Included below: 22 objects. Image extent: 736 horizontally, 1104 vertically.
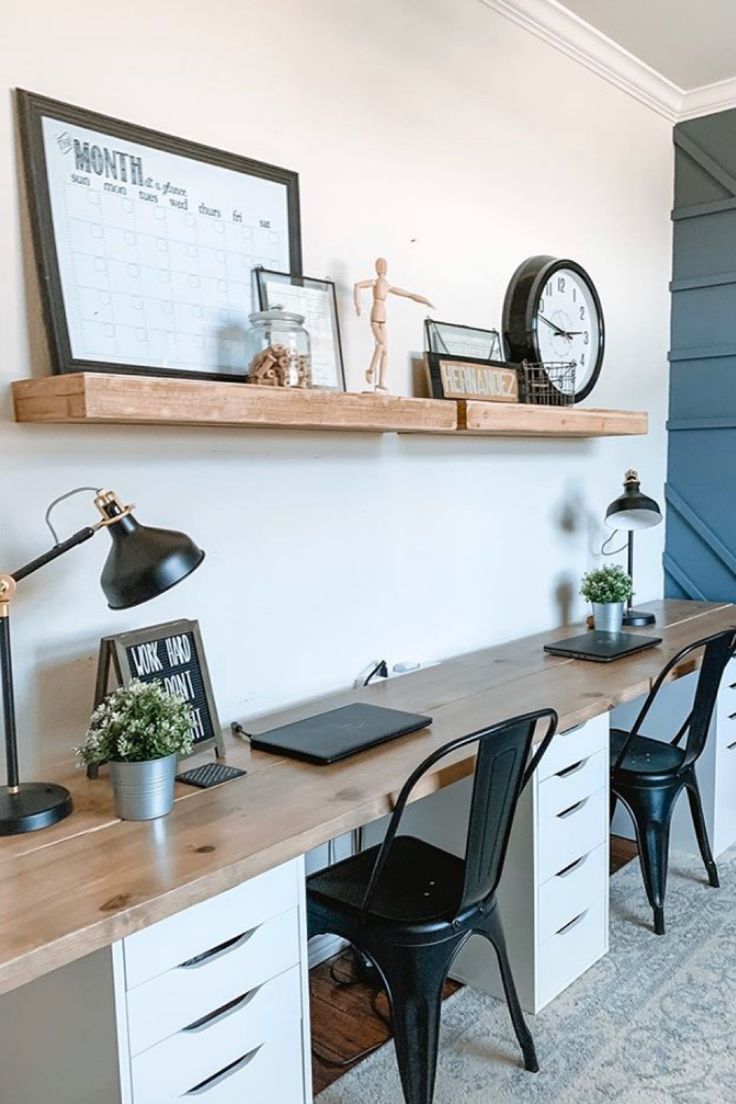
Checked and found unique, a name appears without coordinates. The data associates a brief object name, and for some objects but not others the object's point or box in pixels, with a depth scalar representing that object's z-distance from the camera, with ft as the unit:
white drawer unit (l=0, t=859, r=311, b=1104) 4.09
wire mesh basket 9.07
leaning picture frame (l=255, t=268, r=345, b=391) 6.71
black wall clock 9.29
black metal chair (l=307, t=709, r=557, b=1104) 5.47
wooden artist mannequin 7.30
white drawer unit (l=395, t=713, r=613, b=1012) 6.89
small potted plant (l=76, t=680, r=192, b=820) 4.86
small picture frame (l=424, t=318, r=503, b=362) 8.39
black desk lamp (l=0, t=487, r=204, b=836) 4.83
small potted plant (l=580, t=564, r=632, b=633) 9.57
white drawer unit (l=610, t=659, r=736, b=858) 9.56
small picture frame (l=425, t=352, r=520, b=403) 8.09
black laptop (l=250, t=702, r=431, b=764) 5.96
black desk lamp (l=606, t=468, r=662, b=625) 9.99
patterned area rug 6.20
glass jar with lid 6.23
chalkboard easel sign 5.47
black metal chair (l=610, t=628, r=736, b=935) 8.16
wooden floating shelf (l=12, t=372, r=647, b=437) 5.05
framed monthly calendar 5.48
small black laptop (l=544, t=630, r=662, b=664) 8.61
